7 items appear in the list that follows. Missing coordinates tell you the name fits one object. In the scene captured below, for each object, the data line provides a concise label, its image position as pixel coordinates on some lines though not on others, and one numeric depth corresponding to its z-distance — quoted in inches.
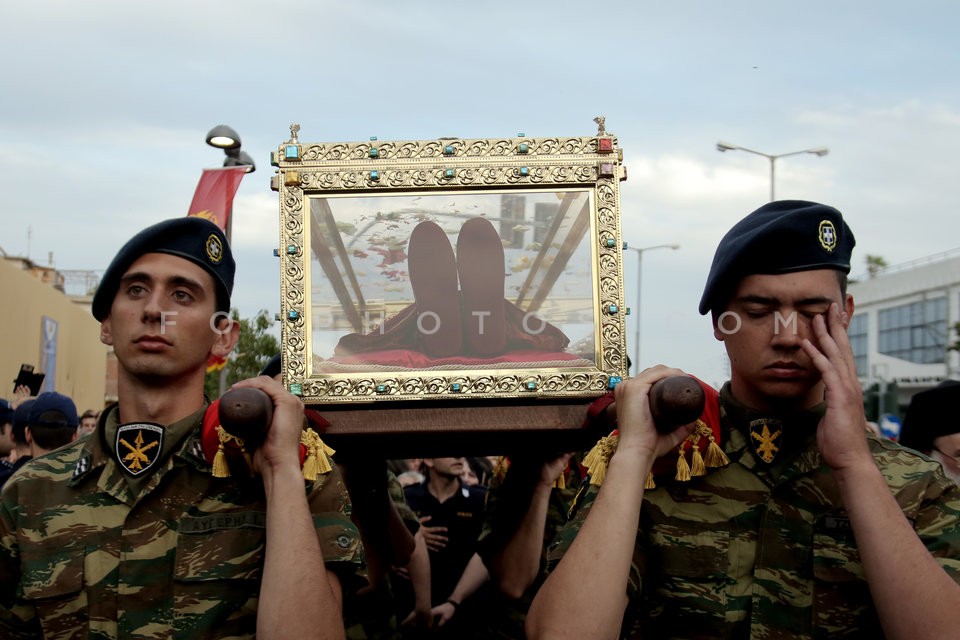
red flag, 354.6
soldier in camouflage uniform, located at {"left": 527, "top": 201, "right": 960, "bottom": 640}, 92.1
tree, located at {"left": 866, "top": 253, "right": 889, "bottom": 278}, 2420.0
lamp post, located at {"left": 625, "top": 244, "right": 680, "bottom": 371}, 1167.4
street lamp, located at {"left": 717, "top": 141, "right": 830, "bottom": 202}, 908.0
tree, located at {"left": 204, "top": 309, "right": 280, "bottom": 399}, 721.0
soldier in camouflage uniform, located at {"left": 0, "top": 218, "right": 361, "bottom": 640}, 98.8
